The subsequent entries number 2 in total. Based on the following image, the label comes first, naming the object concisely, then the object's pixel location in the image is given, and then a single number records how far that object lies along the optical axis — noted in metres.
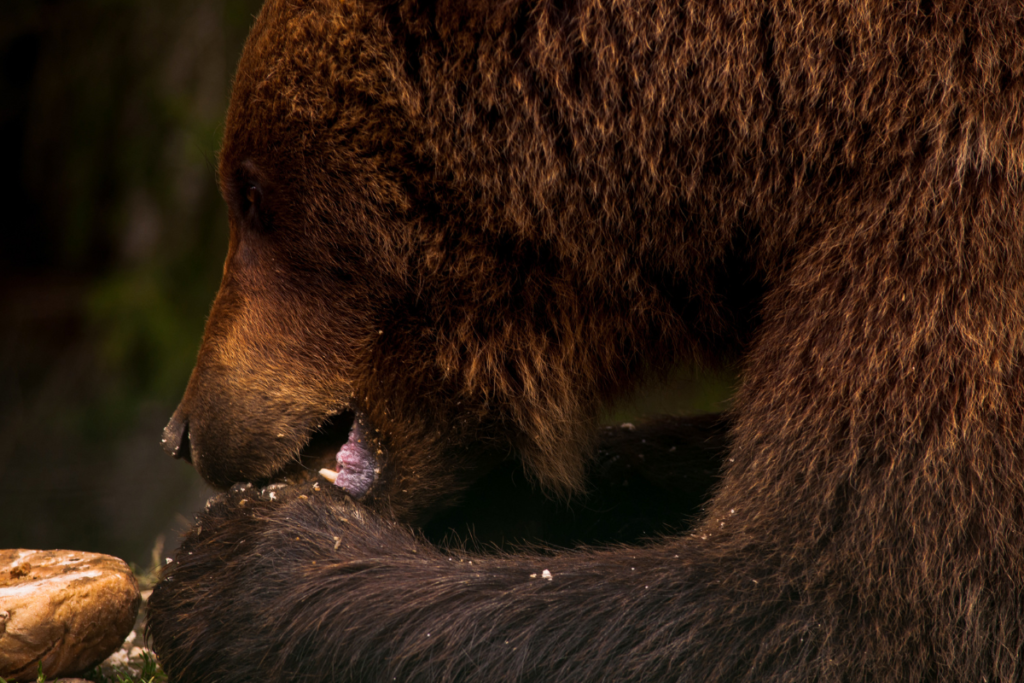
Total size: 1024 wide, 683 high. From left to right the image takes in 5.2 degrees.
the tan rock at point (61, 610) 6.92
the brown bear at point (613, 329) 6.87
